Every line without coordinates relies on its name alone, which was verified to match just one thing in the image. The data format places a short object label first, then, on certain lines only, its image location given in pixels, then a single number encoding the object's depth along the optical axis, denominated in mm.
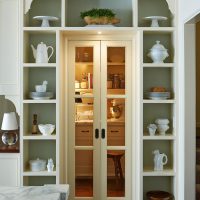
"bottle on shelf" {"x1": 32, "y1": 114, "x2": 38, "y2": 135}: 3975
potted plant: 3807
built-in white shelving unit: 3820
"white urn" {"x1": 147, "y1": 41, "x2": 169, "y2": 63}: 3836
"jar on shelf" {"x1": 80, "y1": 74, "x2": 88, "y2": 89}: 4148
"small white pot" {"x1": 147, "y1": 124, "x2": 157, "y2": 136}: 3904
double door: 4129
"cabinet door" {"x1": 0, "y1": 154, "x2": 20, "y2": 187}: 3889
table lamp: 3793
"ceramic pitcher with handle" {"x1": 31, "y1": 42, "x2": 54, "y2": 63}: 3854
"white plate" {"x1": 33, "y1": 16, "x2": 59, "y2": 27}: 3812
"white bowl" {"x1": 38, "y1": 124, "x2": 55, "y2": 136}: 3852
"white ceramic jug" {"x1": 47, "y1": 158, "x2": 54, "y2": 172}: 3868
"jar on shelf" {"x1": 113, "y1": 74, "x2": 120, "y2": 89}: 4129
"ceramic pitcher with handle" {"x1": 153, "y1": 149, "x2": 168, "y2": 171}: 3922
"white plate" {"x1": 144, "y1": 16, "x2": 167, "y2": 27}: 3836
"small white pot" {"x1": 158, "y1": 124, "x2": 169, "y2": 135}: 3934
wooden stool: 4160
